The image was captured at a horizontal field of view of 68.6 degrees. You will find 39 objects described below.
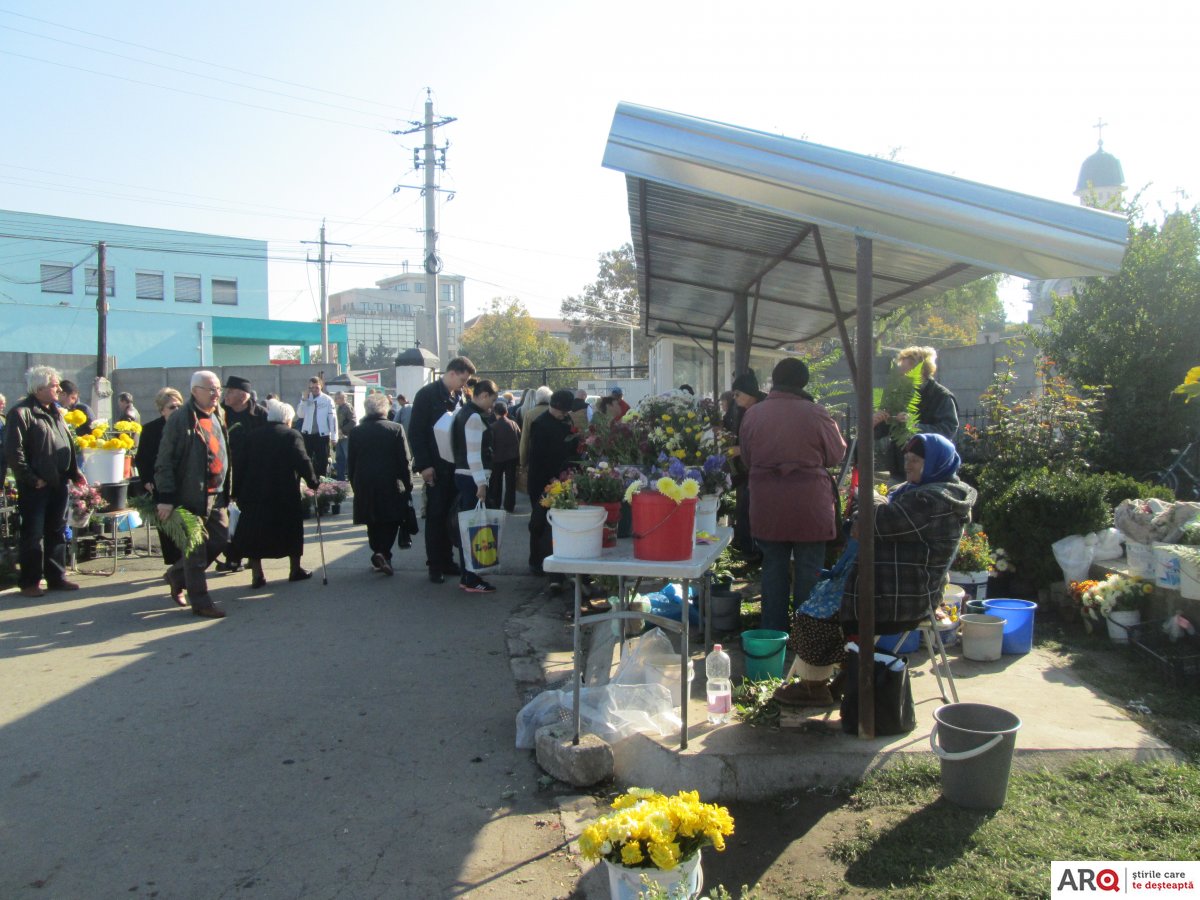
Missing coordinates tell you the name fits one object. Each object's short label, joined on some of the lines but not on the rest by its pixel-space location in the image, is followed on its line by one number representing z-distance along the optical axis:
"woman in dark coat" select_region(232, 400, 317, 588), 7.69
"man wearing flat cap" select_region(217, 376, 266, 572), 7.94
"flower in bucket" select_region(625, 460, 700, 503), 4.00
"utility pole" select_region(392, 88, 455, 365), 24.94
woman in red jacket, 4.92
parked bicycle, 7.88
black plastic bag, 3.96
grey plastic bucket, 3.42
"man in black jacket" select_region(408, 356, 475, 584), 7.71
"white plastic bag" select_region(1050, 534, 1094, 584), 6.40
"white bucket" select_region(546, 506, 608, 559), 4.11
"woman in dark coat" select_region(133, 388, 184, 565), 8.34
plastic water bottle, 4.17
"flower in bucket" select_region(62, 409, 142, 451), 8.73
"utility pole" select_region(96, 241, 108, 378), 20.06
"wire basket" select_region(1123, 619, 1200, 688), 4.86
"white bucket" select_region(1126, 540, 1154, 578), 5.80
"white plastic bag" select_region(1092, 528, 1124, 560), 6.50
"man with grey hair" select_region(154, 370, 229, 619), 6.82
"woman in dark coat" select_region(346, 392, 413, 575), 8.12
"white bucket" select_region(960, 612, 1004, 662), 5.27
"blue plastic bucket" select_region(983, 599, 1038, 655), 5.40
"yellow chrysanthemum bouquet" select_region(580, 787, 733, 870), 2.72
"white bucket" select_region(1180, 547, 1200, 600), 5.16
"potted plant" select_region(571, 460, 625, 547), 4.37
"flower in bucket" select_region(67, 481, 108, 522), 8.45
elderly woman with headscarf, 4.02
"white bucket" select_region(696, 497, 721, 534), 4.81
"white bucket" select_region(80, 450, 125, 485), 8.66
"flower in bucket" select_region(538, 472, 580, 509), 4.22
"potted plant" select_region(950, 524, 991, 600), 6.21
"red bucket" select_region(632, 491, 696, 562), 4.07
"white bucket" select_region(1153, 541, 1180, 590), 5.39
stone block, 4.03
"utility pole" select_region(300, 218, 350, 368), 38.94
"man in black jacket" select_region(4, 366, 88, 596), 7.50
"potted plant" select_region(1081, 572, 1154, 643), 5.66
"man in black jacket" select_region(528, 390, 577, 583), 7.91
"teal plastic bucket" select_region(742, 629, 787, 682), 4.82
